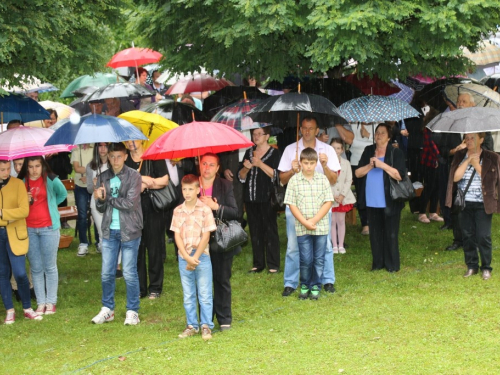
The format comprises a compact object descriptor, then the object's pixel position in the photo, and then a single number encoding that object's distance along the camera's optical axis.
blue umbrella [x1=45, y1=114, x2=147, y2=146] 8.24
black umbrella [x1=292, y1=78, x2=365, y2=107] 12.78
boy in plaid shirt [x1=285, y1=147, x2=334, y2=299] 9.07
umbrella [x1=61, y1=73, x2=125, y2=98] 16.56
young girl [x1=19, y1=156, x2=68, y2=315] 9.41
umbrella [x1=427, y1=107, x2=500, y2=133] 9.12
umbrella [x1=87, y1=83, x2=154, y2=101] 13.19
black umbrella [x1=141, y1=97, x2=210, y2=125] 12.65
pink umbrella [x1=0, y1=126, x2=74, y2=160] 8.98
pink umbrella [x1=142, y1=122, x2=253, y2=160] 7.95
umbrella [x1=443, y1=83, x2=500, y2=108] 11.73
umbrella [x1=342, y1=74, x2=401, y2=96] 13.34
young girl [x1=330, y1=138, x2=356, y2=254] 11.84
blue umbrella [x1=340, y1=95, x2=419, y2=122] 10.29
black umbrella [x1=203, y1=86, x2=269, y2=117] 14.00
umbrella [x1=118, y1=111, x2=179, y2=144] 9.74
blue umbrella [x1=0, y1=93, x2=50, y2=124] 10.78
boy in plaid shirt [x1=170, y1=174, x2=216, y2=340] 7.86
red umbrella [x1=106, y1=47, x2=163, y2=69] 18.19
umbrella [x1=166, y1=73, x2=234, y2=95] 15.64
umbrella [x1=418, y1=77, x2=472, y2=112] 12.82
